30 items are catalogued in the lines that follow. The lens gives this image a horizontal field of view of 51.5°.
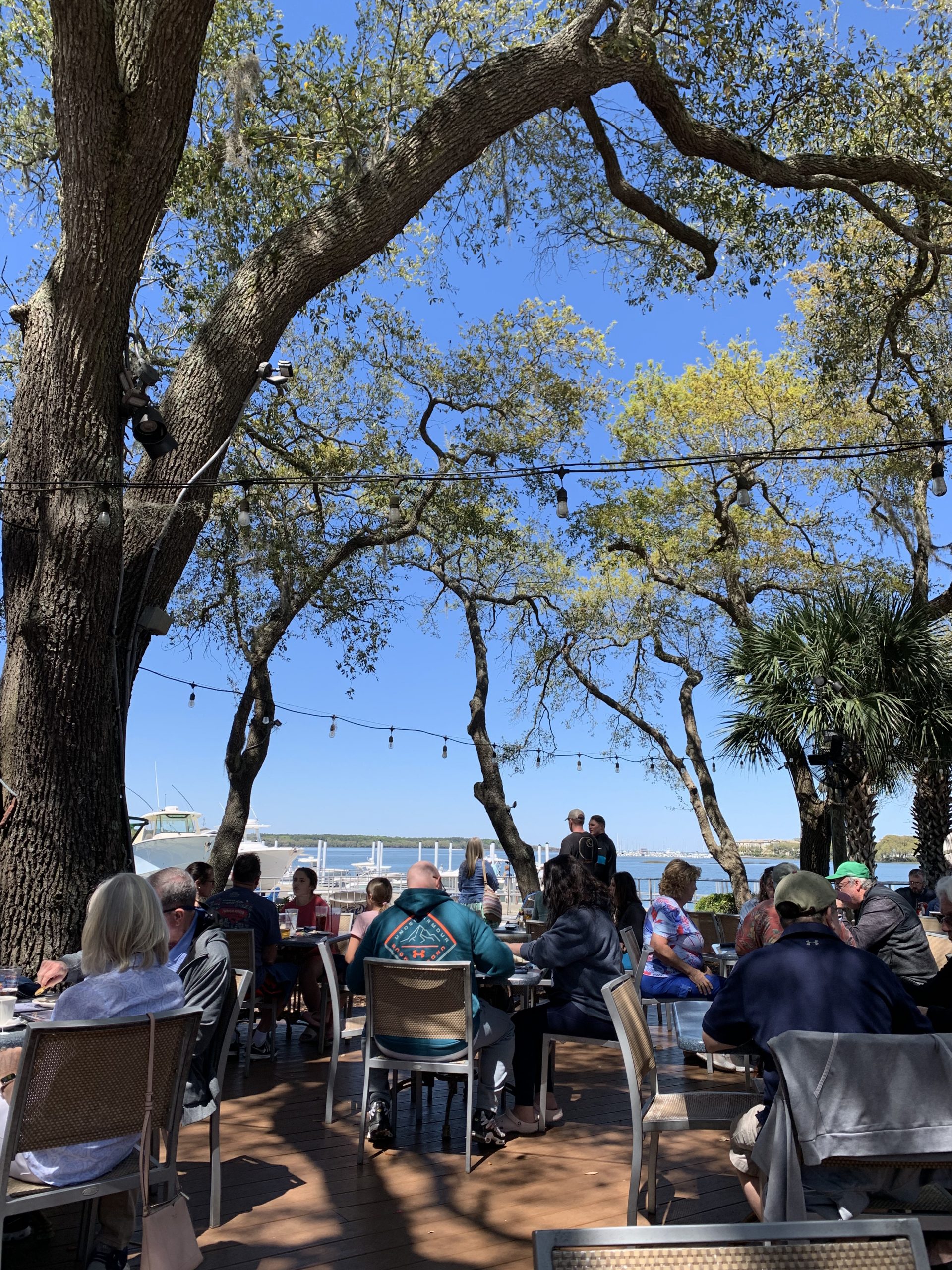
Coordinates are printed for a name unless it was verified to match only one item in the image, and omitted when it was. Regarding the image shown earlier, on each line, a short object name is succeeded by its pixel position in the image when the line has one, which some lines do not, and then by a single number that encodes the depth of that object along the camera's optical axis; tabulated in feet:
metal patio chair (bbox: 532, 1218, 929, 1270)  3.97
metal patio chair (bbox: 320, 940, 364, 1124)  14.96
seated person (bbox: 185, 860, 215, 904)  20.57
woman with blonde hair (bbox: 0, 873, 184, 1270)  8.14
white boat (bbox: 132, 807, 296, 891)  106.11
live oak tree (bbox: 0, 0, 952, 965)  16.57
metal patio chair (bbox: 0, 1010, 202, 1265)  7.41
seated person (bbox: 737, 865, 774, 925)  17.54
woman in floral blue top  16.75
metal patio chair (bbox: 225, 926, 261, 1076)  17.43
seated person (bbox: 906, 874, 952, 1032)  10.72
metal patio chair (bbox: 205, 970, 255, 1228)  10.52
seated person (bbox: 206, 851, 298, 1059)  18.57
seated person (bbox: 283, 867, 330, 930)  24.13
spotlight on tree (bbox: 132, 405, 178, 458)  17.83
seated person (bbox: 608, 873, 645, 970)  23.82
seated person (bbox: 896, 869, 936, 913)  33.53
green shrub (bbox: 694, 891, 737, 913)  48.96
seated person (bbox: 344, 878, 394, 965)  19.21
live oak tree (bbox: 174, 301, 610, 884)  41.39
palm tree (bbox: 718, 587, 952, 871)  34.17
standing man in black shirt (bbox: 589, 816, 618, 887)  28.96
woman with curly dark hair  14.03
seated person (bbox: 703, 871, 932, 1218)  8.41
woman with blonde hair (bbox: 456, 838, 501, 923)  26.45
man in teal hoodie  13.42
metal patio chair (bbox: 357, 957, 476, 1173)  12.61
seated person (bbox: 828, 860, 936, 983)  14.94
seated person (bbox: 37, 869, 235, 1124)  10.68
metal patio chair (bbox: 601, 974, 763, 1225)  9.77
